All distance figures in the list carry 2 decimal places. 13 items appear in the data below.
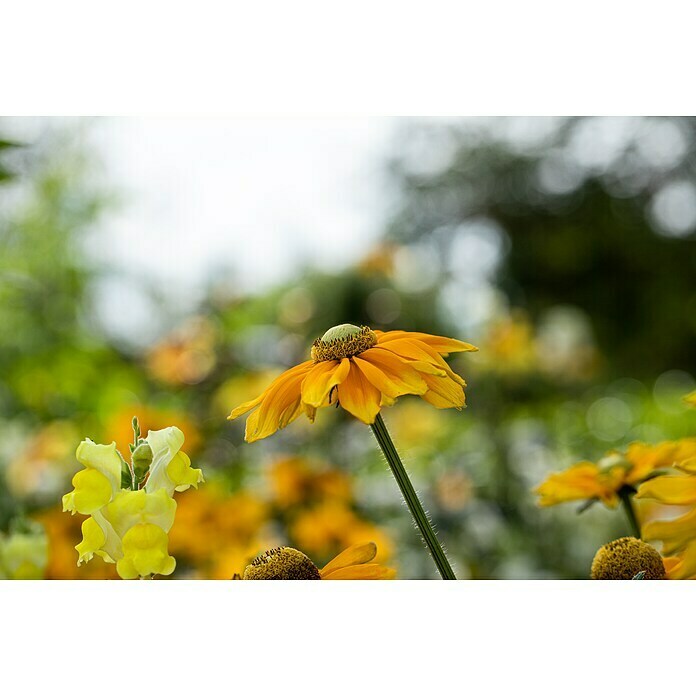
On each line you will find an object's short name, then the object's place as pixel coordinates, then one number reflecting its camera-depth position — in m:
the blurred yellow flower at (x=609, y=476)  0.60
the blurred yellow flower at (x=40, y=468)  1.23
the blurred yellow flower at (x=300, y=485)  1.13
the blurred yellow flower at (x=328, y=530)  1.03
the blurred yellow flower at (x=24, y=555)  0.63
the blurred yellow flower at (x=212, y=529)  1.02
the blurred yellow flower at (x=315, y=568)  0.55
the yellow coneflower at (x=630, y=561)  0.55
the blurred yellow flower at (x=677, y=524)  0.53
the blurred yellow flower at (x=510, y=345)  1.53
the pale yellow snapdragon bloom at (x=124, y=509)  0.51
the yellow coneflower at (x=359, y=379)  0.52
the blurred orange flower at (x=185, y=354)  1.39
